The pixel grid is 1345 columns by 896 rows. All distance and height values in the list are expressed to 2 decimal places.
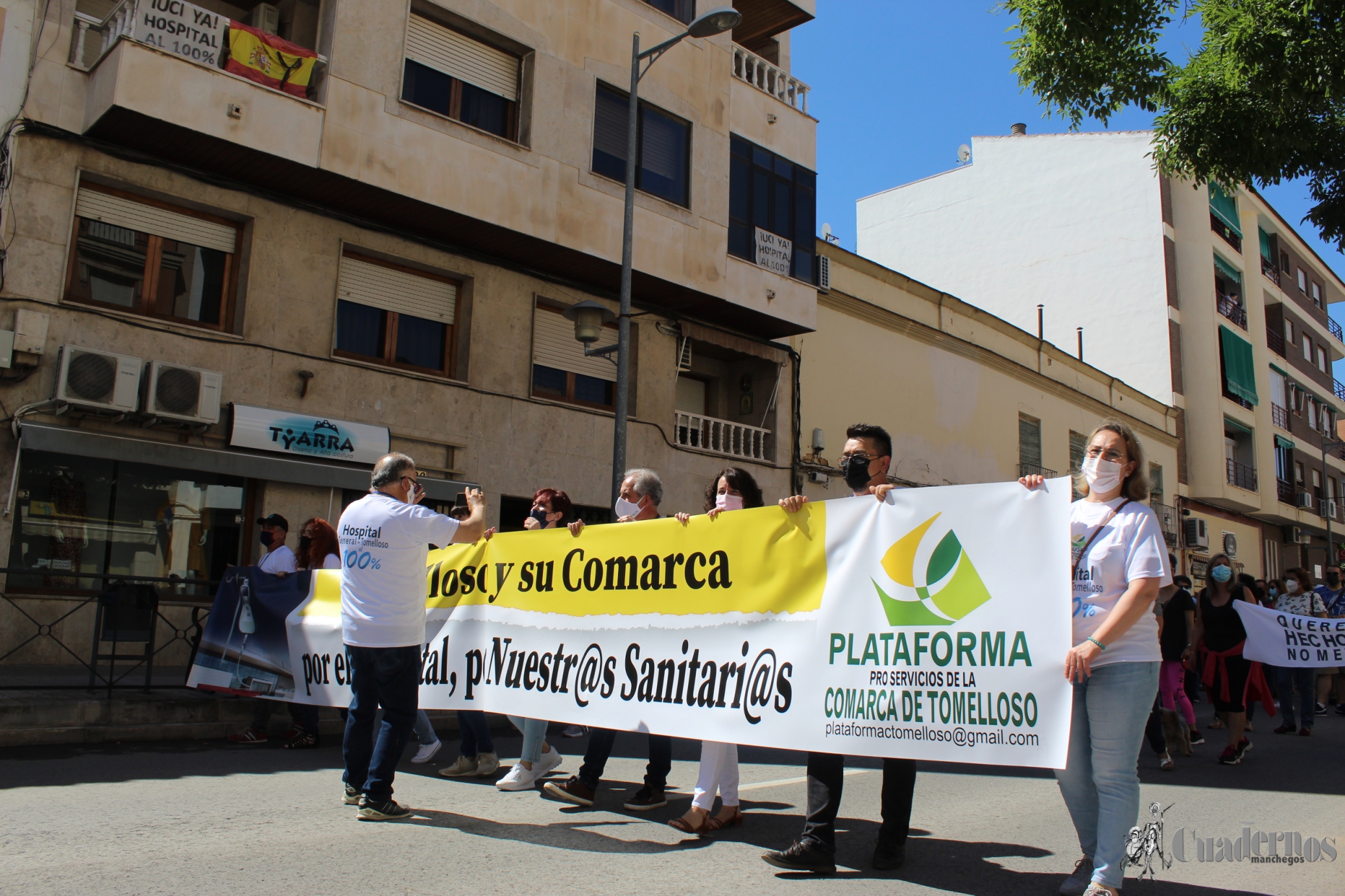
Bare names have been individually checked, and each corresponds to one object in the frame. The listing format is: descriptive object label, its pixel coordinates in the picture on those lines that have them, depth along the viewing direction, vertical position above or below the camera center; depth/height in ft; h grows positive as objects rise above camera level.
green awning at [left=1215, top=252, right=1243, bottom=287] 124.06 +45.16
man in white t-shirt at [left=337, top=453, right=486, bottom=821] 17.39 -0.32
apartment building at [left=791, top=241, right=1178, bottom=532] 73.77 +20.17
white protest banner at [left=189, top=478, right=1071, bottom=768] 13.41 -0.16
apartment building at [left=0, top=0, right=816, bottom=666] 39.14 +16.24
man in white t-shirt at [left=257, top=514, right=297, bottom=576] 27.53 +1.37
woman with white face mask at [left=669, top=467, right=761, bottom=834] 16.88 -2.63
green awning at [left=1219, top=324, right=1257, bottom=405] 123.44 +33.16
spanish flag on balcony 42.63 +22.84
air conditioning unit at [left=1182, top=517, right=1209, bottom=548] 114.21 +11.17
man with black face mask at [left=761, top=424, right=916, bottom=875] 14.44 -2.50
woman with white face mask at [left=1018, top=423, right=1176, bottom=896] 12.60 -0.32
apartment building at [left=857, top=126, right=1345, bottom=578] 116.57 +42.12
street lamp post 43.34 +15.60
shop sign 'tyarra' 42.91 +7.17
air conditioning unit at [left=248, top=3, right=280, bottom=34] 47.16 +26.84
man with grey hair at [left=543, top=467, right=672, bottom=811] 18.86 -3.08
